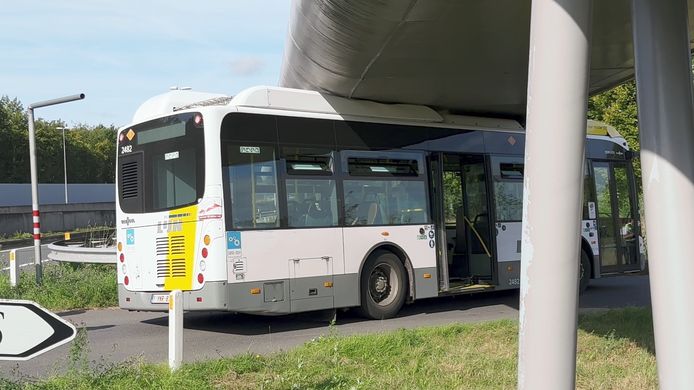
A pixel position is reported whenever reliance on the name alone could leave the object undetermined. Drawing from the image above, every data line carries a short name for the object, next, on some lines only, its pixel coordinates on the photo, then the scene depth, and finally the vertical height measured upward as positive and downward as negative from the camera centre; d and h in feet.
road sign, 12.60 -1.52
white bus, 33.40 +1.14
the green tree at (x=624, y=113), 84.23 +11.24
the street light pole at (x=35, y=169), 47.50 +4.70
